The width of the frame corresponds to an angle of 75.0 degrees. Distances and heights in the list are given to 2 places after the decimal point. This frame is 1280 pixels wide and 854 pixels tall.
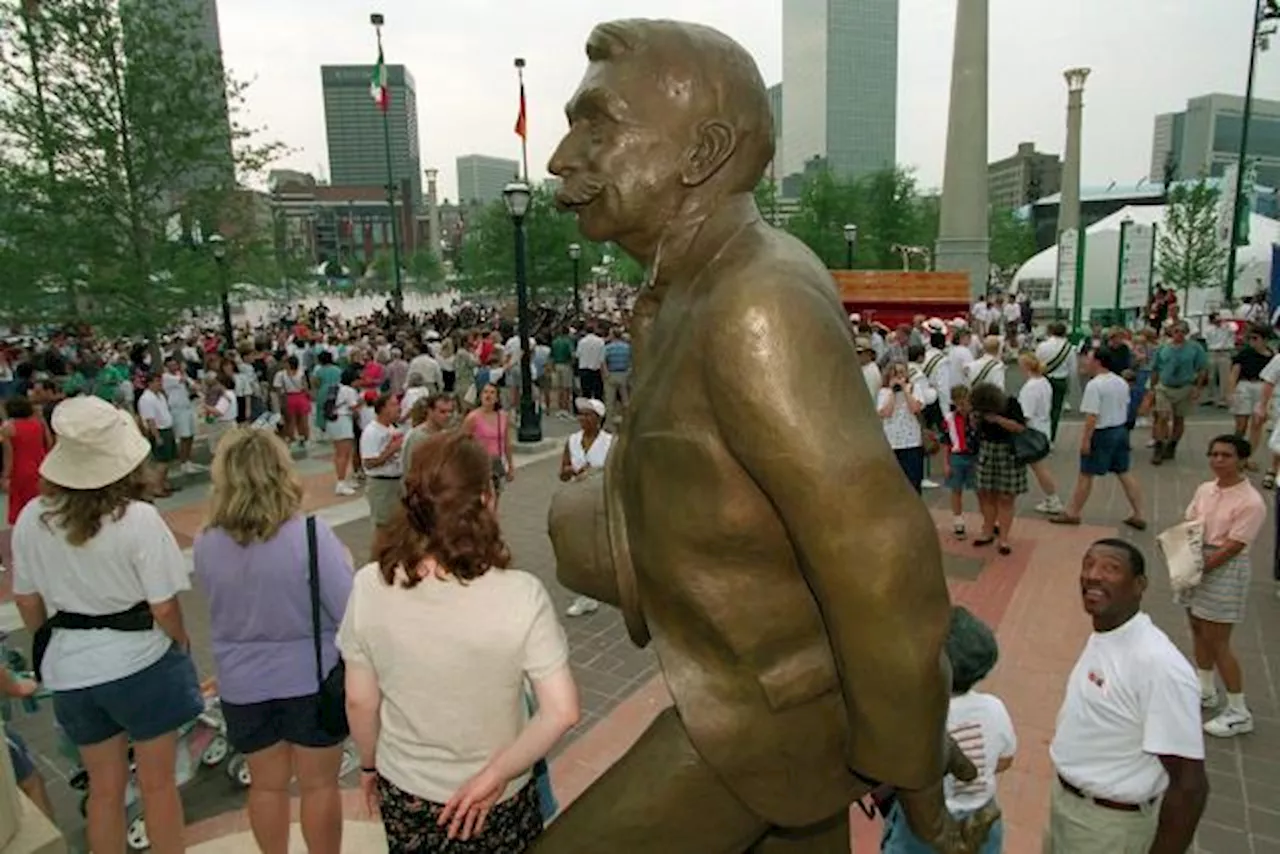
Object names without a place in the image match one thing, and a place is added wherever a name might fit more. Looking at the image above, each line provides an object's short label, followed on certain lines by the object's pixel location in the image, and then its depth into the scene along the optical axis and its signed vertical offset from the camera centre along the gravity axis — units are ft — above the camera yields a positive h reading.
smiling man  8.39 -4.77
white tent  87.30 +0.90
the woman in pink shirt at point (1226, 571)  15.29 -5.42
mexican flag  86.99 +21.28
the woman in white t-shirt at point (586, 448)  22.43 -4.35
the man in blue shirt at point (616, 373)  48.49 -5.10
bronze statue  3.75 -1.16
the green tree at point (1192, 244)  92.38 +3.23
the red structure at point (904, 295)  72.95 -1.37
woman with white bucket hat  10.72 -3.89
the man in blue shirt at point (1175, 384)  36.29 -4.80
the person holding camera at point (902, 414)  27.61 -4.42
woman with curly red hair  6.98 -3.12
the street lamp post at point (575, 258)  90.72 +3.34
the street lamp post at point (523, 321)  41.75 -1.71
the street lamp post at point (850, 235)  82.69 +4.53
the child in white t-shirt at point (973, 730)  8.21 -4.71
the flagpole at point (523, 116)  68.59 +14.41
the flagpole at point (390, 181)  87.10 +12.77
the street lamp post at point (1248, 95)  64.69 +14.88
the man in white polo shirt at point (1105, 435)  27.48 -5.30
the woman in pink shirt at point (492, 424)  24.70 -4.00
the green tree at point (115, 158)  43.04 +7.48
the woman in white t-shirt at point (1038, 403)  28.27 -4.23
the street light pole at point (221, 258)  50.22 +2.22
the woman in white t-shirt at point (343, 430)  36.65 -6.03
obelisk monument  76.13 +11.13
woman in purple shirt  10.49 -3.93
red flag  70.79 +13.53
